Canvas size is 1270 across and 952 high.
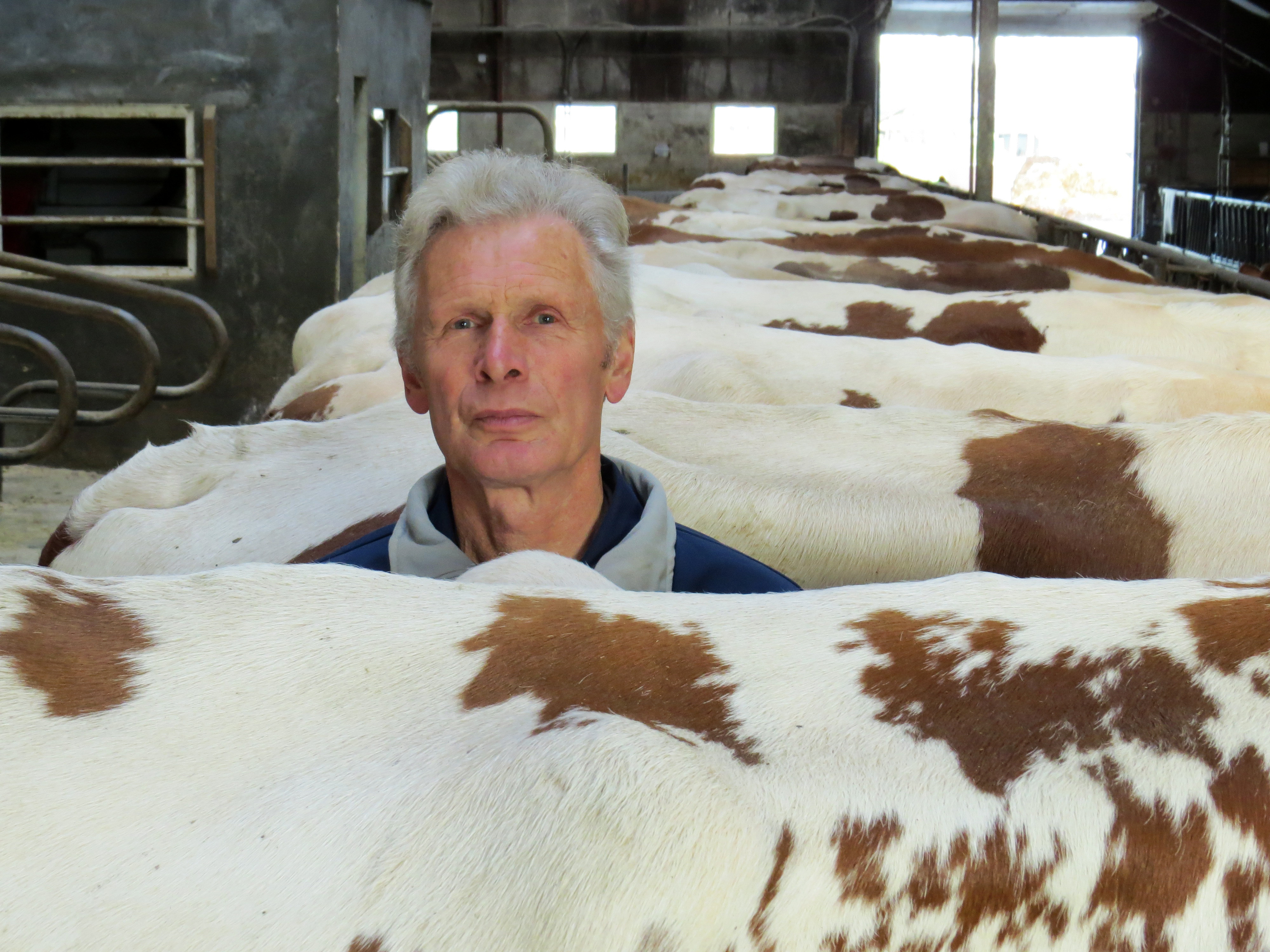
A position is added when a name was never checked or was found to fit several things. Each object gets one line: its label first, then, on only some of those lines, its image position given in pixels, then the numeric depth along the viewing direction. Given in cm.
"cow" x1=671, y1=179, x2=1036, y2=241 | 1022
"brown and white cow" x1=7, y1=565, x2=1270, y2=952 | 102
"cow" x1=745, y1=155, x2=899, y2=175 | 1716
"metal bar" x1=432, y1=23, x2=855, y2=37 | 2102
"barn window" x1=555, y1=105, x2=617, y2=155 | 2223
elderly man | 180
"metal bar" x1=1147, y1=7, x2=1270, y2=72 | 1958
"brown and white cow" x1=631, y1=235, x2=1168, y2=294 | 613
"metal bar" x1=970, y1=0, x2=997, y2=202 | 1005
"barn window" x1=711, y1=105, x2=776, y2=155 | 2195
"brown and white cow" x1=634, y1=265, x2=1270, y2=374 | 434
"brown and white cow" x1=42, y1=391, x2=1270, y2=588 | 246
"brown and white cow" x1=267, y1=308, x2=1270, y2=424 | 344
